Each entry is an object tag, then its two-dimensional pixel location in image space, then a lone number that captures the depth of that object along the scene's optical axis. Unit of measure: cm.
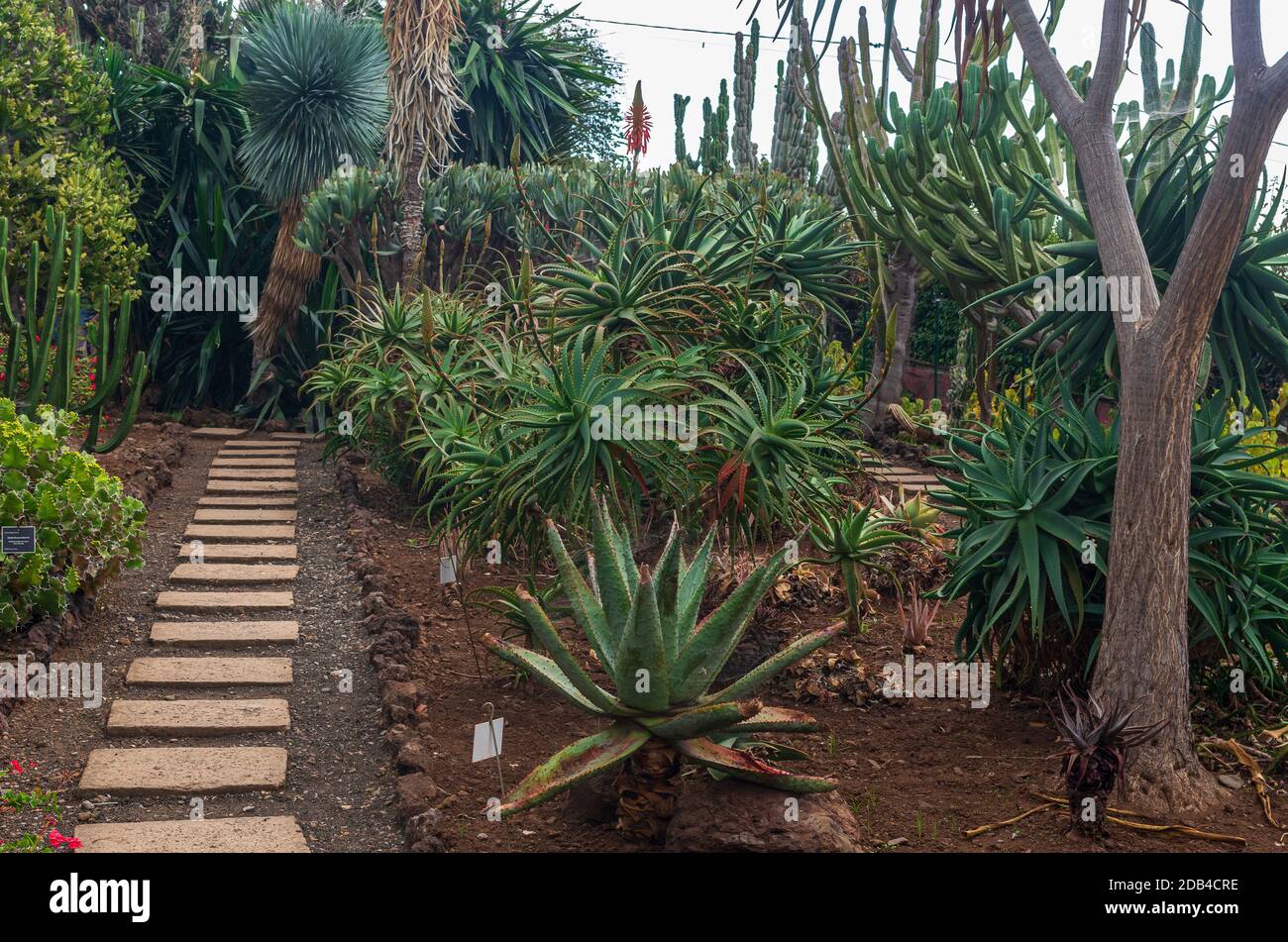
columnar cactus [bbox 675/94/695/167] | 2448
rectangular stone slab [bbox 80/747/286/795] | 462
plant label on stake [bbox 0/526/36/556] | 565
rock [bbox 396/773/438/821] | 432
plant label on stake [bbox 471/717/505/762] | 412
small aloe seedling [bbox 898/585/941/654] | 598
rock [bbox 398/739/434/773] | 468
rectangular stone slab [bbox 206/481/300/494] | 992
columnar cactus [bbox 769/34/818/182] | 1855
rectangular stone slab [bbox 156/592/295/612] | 682
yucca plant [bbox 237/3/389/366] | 1308
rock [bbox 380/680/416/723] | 524
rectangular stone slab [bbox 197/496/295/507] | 934
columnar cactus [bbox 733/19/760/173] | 2231
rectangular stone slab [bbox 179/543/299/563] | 785
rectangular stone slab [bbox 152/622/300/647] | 627
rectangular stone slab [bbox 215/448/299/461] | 1149
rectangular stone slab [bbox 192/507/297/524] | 883
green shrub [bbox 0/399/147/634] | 575
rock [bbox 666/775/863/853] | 364
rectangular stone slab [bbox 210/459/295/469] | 1109
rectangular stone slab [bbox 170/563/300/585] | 729
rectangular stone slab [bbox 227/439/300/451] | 1226
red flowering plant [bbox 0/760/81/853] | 414
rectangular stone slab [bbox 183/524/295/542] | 835
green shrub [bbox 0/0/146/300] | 1033
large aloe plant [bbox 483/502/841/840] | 380
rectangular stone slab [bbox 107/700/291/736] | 518
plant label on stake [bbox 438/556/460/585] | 628
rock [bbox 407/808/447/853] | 398
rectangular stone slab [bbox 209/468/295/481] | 1043
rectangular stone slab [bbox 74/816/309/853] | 412
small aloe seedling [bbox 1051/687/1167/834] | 393
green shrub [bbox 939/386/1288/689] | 471
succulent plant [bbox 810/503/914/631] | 601
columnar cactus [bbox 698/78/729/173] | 2102
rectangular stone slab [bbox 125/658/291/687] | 573
